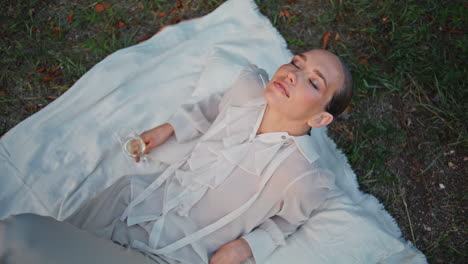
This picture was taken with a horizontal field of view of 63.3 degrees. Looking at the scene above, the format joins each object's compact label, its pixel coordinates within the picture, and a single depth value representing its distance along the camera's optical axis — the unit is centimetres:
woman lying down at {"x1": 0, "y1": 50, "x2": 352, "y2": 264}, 226
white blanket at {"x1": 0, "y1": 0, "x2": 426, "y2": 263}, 278
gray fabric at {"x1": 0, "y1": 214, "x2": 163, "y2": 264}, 187
